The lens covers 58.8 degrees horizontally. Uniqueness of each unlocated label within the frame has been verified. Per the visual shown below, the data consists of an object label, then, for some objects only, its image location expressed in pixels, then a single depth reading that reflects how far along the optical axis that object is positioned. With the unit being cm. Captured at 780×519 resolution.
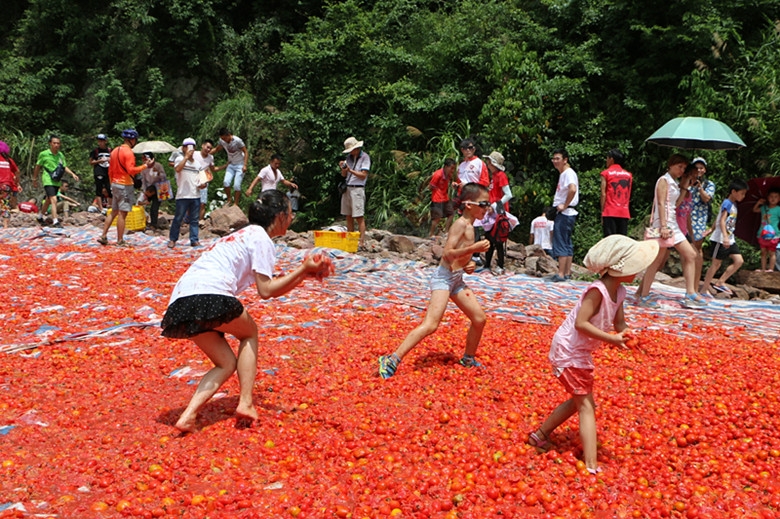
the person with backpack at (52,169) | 1433
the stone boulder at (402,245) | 1336
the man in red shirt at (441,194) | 1255
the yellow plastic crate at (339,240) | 1260
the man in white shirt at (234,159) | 1477
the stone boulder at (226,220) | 1467
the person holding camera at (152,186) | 1474
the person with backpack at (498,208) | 1132
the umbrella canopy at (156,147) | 1740
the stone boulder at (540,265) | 1218
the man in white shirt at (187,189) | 1188
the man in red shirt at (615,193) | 963
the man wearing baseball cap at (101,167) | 1573
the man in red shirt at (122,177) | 1175
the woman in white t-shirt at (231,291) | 429
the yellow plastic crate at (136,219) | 1487
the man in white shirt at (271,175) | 1335
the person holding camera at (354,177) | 1266
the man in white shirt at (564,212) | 1005
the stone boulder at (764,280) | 1236
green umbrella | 930
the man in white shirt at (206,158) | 1320
